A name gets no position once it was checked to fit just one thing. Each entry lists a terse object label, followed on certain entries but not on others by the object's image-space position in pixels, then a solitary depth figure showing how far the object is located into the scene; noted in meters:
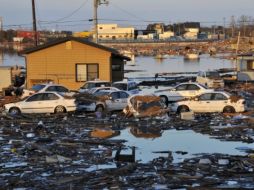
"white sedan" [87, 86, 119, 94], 35.31
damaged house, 44.94
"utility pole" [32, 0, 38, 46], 57.45
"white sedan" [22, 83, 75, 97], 36.54
